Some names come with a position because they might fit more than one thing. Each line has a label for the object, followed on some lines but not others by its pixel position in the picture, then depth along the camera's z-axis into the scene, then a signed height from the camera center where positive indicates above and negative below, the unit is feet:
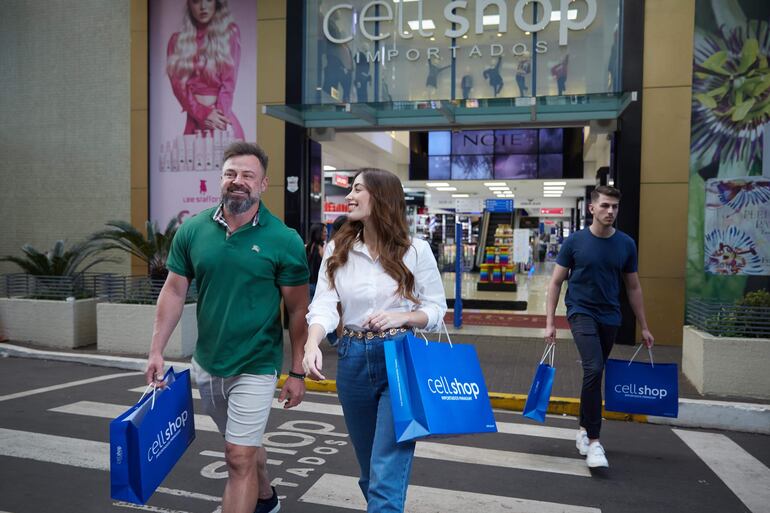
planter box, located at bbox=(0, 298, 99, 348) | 34.19 -5.45
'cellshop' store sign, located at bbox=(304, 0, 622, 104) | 37.50 +10.01
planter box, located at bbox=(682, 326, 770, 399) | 24.08 -5.12
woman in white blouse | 9.75 -1.28
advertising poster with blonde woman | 41.47 +7.78
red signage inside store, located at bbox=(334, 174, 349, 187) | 88.12 +5.23
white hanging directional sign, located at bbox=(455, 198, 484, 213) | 52.14 +1.29
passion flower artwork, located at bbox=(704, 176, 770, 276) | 34.06 -0.08
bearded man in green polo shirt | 10.89 -1.48
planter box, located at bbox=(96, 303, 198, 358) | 31.53 -5.46
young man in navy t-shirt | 17.13 -1.83
